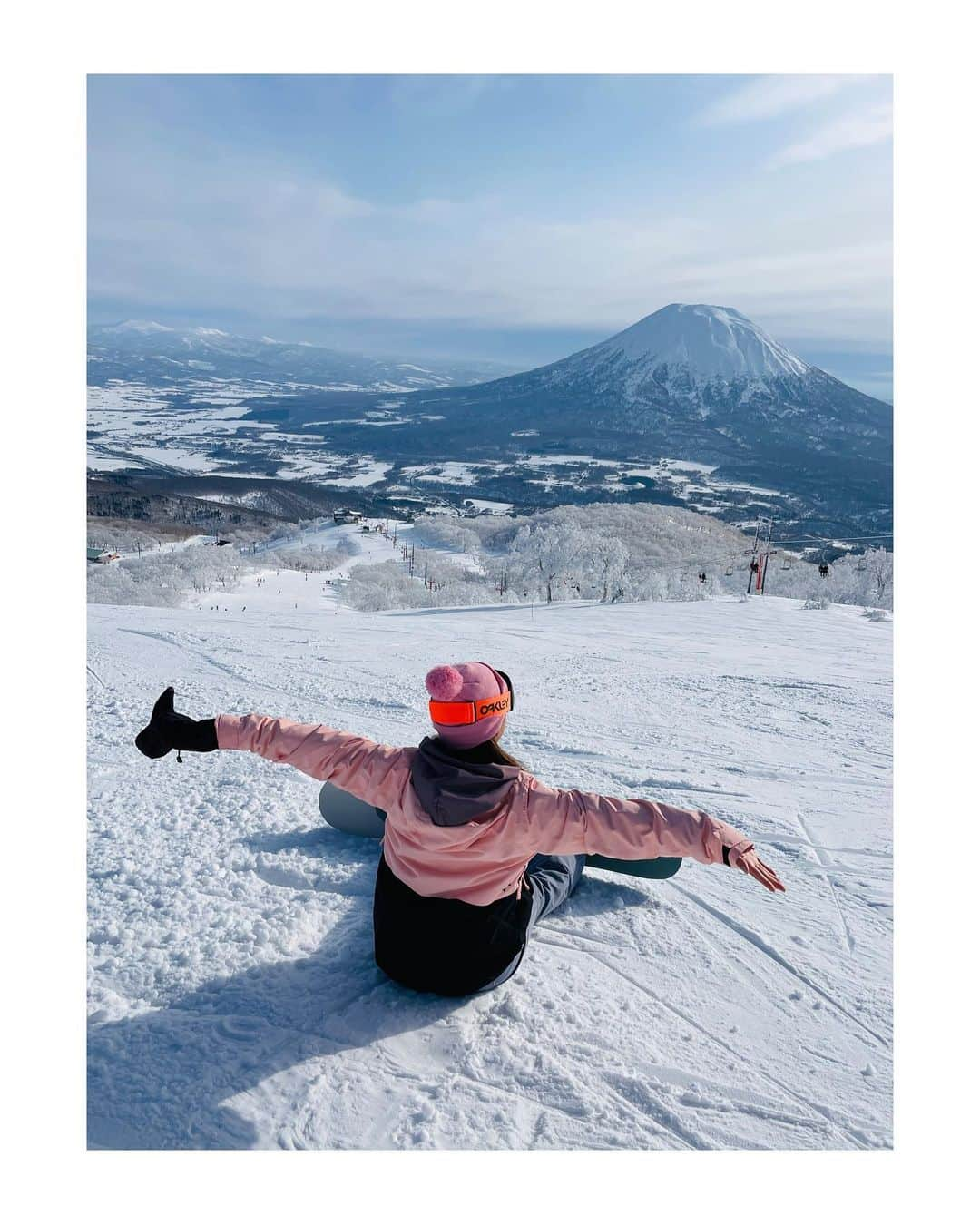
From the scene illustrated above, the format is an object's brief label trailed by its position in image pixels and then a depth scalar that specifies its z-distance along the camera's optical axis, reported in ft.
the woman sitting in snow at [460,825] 6.91
